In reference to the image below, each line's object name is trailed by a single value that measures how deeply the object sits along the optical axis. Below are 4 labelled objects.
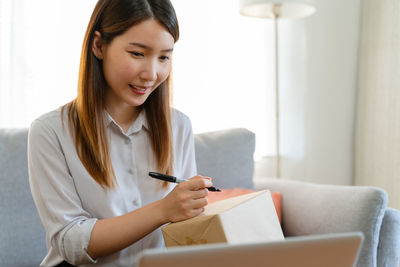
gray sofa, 1.26
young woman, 0.91
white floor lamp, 2.42
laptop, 0.42
